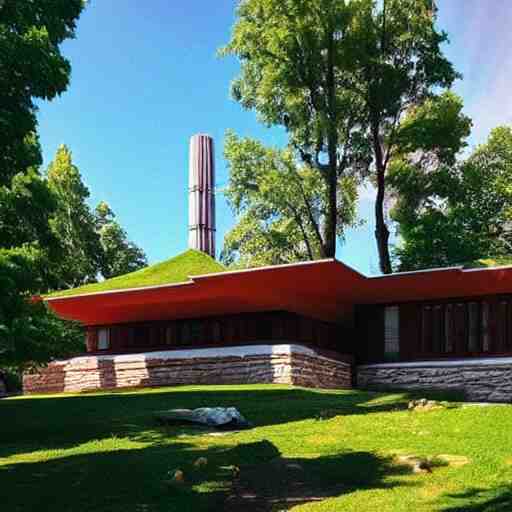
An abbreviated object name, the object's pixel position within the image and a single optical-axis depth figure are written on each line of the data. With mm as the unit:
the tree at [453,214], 37219
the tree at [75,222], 45406
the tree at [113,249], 48656
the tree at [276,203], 35625
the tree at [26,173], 11320
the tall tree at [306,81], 33750
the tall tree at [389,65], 34594
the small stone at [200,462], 11030
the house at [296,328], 23562
